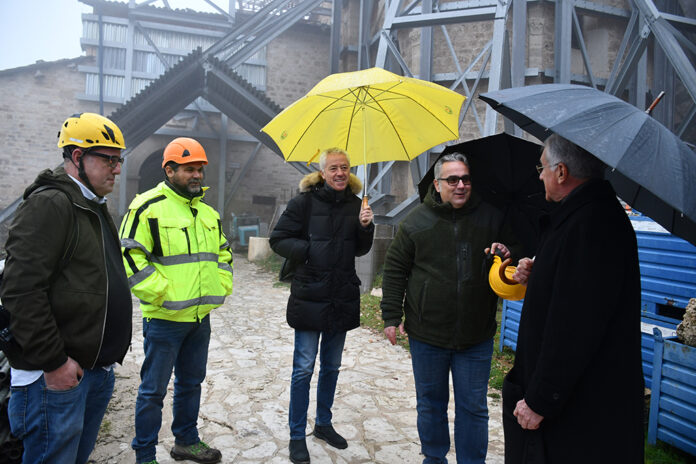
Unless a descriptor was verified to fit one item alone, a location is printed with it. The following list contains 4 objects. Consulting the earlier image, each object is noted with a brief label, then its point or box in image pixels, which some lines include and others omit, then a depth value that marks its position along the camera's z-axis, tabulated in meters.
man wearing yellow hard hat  1.80
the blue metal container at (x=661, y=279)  3.91
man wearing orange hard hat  2.76
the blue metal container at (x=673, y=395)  3.14
